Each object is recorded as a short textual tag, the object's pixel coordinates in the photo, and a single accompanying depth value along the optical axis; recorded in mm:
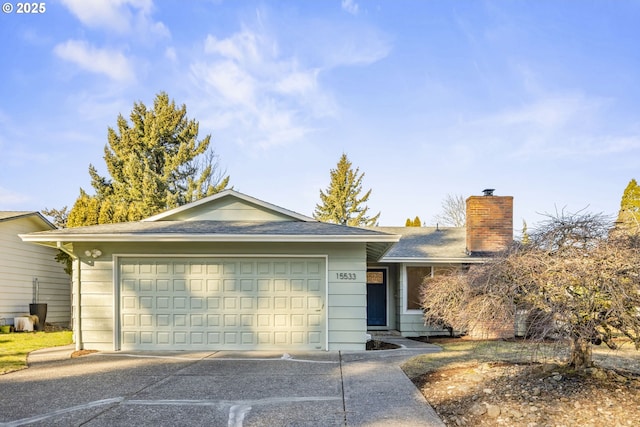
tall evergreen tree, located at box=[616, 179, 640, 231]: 23986
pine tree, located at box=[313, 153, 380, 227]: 35750
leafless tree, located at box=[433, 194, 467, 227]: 36125
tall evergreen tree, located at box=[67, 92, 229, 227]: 27094
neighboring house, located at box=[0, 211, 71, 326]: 15211
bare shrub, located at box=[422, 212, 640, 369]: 4781
